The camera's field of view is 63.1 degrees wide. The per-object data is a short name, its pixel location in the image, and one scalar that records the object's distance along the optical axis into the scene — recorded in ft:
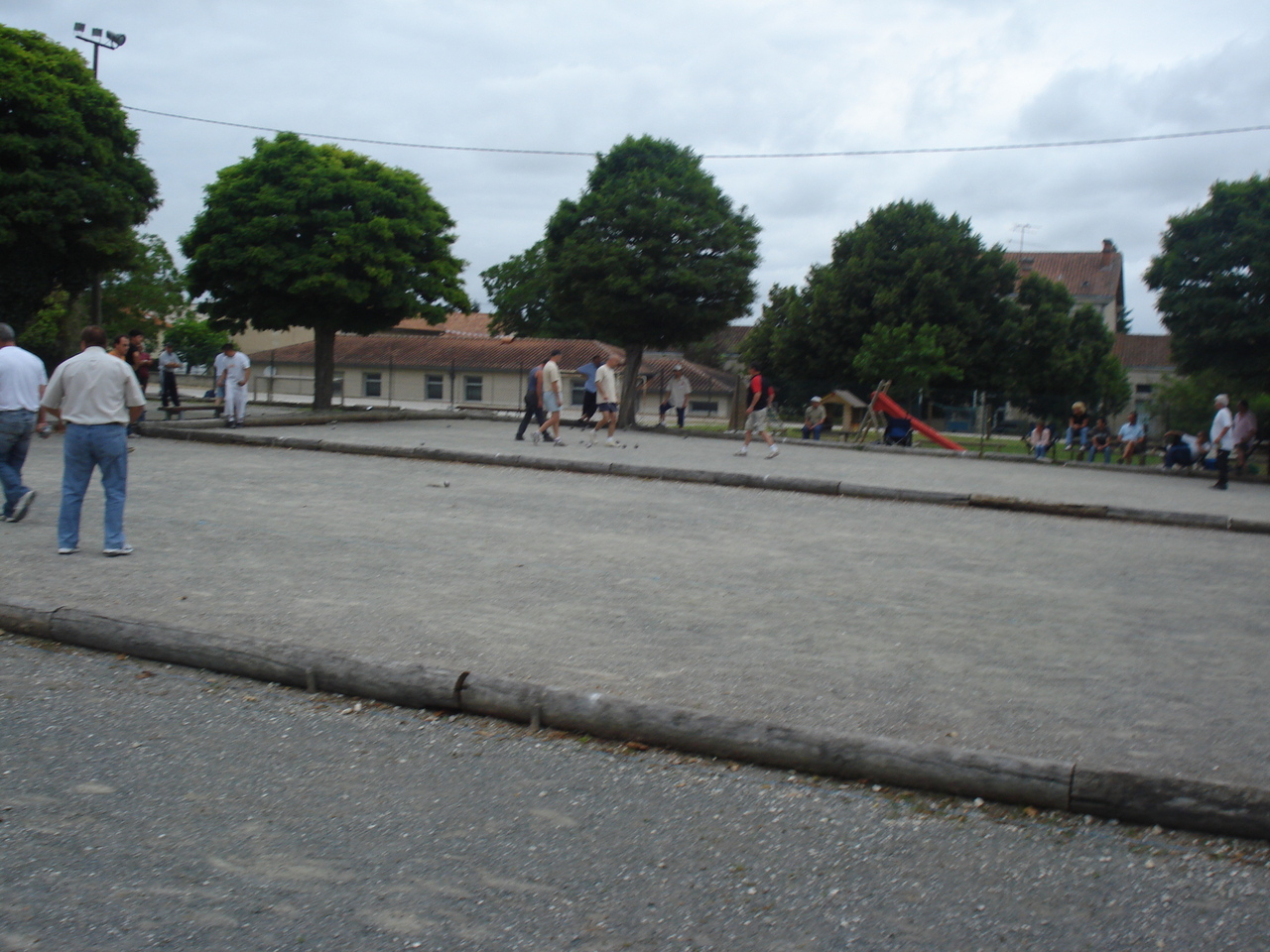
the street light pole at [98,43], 80.76
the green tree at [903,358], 138.21
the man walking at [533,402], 66.90
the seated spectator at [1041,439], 90.45
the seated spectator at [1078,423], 85.71
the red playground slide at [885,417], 86.74
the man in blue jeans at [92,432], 23.88
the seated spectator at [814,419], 98.99
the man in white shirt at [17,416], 27.81
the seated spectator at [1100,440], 84.02
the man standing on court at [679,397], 101.04
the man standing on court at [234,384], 65.87
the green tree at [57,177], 64.69
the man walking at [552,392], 61.72
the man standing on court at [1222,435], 57.41
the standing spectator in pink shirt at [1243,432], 66.39
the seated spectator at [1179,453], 73.56
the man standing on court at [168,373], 77.36
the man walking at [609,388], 63.63
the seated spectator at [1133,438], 83.30
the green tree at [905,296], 150.20
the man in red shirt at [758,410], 60.95
